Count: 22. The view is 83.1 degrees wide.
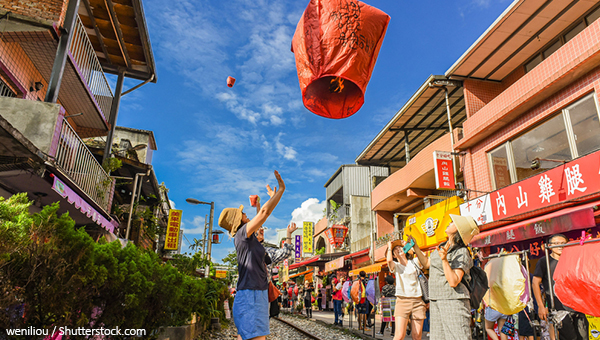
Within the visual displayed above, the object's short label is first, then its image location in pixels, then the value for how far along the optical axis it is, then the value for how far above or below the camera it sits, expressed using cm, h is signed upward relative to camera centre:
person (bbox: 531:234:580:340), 381 -14
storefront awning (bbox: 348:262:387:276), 1339 +24
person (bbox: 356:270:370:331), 1022 -94
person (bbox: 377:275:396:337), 836 -79
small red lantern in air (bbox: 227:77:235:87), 596 +327
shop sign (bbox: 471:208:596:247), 709 +111
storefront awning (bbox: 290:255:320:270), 2593 +86
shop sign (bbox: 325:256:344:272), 2068 +57
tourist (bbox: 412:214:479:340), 311 -11
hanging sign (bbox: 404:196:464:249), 1343 +223
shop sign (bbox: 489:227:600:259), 825 +94
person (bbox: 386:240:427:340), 502 -32
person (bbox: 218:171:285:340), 292 -6
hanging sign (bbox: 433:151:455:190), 1314 +397
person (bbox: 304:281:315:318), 1693 -134
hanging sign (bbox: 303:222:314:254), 3417 +363
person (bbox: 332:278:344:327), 1276 -103
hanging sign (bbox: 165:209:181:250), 1800 +213
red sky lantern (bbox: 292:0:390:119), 292 +191
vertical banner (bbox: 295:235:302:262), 3475 +268
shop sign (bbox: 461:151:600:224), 764 +220
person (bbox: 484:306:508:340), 552 -71
